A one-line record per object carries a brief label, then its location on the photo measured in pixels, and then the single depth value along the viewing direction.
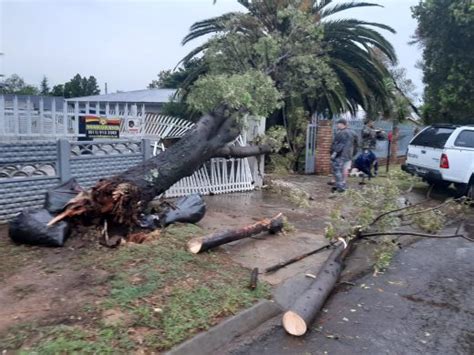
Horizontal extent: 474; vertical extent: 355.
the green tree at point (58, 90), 48.97
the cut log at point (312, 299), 3.79
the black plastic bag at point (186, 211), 6.18
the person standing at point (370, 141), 13.03
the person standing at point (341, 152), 10.38
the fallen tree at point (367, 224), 4.93
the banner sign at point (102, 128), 8.70
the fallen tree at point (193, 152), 5.39
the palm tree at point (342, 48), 15.10
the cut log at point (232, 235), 5.18
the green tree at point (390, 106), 16.58
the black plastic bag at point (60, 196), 5.31
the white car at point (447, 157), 9.96
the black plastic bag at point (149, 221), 5.81
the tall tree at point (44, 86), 60.90
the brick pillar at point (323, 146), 13.78
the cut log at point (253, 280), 4.47
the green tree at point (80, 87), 50.53
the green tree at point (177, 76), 15.80
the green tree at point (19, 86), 49.00
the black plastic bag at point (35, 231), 4.96
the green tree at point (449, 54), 15.18
